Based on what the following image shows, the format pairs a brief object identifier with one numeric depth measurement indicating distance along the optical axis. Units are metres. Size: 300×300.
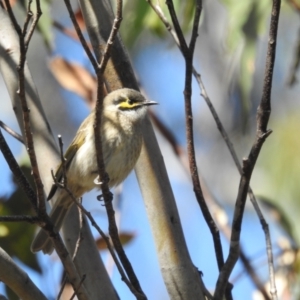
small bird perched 7.71
